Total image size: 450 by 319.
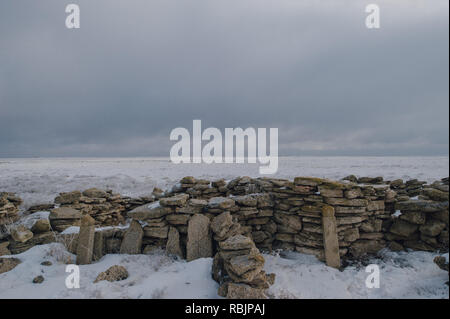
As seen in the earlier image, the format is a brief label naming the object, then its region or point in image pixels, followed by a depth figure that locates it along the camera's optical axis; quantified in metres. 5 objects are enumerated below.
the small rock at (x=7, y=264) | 5.37
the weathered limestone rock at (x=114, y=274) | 4.89
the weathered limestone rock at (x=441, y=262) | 4.35
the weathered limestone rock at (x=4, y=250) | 6.08
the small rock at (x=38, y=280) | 4.93
